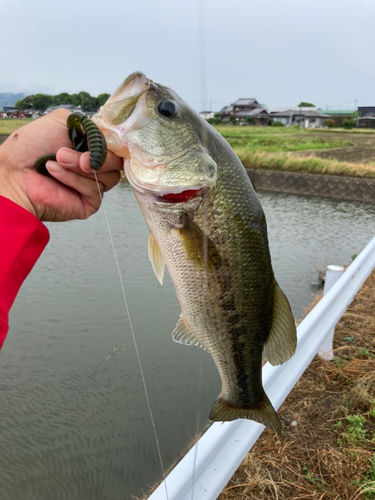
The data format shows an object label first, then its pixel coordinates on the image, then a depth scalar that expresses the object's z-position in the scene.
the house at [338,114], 59.34
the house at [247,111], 53.06
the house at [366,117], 51.47
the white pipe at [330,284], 3.00
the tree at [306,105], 69.90
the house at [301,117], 61.97
